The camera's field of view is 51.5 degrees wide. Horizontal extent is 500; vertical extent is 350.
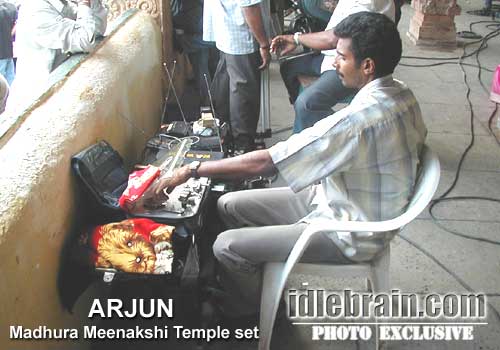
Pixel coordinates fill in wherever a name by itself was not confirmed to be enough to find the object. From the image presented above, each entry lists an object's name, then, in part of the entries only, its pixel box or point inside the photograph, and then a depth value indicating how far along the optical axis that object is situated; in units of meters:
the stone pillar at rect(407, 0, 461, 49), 6.27
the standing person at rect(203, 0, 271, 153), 3.07
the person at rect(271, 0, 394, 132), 2.79
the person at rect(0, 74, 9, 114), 2.62
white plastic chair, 1.69
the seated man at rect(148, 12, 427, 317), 1.67
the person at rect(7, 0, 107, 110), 2.54
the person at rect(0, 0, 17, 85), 3.66
